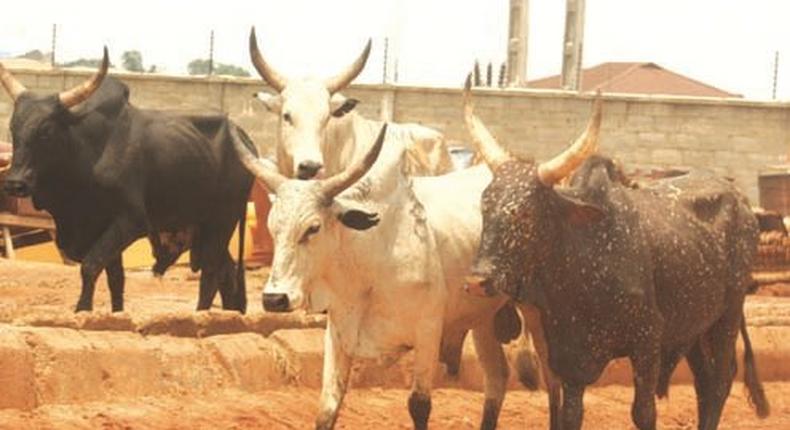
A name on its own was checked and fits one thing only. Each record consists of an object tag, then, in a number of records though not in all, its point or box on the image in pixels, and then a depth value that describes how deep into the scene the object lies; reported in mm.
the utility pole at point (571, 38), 36812
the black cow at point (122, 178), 13312
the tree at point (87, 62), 40738
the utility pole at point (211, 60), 30672
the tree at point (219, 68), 43669
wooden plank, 20984
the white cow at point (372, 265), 9672
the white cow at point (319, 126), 11414
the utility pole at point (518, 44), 37906
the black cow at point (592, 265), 9430
